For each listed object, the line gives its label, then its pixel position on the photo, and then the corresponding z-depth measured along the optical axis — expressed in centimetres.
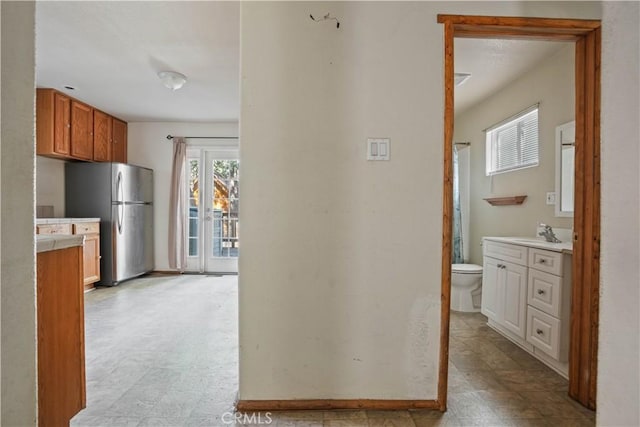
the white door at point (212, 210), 520
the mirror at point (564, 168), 248
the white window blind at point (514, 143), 298
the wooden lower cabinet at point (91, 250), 389
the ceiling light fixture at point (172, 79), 312
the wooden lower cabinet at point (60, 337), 115
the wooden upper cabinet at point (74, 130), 371
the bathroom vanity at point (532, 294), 202
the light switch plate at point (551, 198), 265
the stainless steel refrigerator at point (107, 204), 422
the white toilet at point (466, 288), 326
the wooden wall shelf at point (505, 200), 308
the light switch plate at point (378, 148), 165
